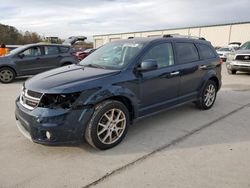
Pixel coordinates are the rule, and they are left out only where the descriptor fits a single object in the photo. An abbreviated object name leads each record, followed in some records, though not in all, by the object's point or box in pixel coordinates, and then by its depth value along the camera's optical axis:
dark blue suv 2.48
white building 27.10
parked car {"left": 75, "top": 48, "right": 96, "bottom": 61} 13.75
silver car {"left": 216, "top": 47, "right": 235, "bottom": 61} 16.54
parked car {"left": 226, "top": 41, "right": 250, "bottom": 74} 8.25
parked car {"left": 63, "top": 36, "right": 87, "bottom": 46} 14.98
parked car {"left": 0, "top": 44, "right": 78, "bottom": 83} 7.34
